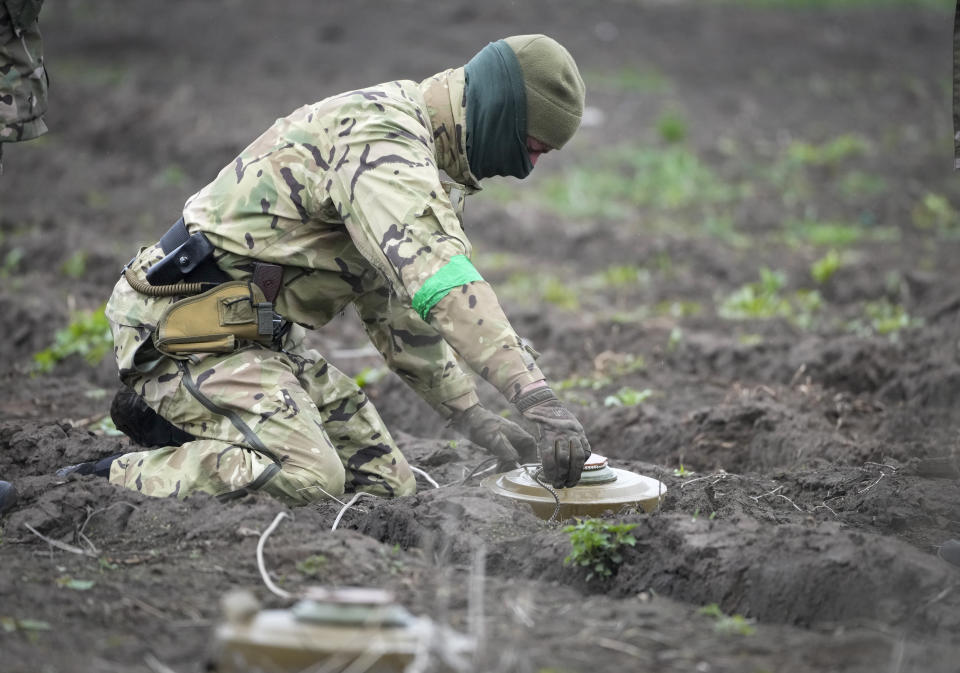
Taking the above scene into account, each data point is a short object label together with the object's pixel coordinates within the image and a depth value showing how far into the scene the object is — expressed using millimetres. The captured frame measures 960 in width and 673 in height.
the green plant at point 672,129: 24625
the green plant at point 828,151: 23594
